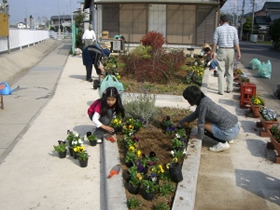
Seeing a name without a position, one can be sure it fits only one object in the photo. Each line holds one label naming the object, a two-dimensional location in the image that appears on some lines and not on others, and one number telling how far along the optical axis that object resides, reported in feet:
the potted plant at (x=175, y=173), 13.25
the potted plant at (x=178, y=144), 15.96
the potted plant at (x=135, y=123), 18.50
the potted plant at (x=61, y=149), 16.12
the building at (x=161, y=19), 64.03
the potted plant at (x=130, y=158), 14.37
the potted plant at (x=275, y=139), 16.44
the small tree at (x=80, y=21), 92.35
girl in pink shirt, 17.25
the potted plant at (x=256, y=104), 23.32
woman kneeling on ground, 17.15
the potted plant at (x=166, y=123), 19.09
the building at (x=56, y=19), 331.67
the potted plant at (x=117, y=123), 18.12
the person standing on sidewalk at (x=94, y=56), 33.99
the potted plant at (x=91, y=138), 17.69
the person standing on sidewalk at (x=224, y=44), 29.01
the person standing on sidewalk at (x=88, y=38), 56.03
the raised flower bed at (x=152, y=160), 12.44
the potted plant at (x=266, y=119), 19.58
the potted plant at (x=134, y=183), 12.50
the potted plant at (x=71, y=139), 16.31
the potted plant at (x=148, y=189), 12.16
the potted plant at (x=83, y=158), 15.28
